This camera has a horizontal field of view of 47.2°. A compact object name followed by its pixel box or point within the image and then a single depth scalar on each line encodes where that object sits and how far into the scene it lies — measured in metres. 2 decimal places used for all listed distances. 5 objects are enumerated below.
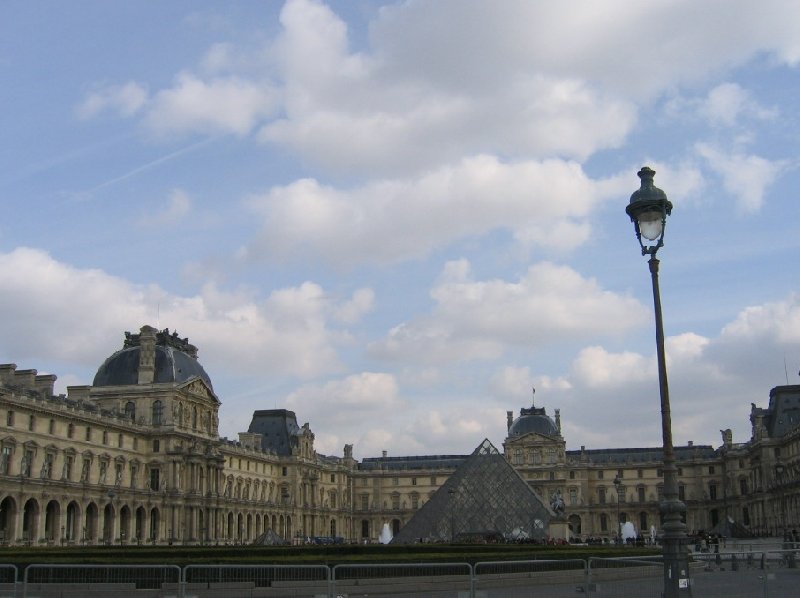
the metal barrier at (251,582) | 16.62
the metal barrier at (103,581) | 17.44
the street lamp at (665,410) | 12.62
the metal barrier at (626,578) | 15.85
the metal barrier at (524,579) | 15.76
